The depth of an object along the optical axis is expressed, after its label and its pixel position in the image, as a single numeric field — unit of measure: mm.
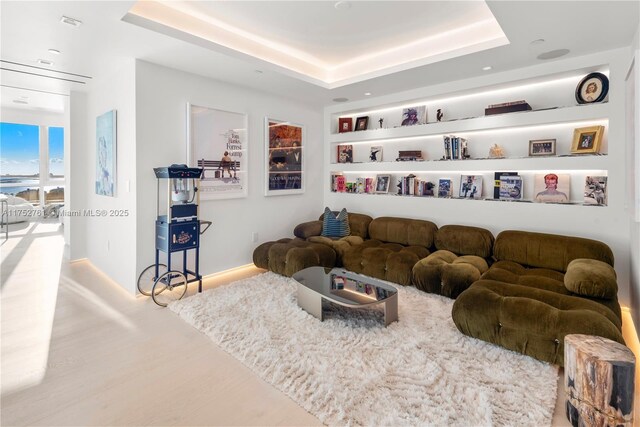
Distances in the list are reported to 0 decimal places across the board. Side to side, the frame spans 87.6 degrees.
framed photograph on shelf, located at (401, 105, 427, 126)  4840
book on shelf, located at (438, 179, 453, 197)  4668
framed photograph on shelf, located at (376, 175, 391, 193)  5297
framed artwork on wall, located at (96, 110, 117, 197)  4062
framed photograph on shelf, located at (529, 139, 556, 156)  3809
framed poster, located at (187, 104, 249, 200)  4113
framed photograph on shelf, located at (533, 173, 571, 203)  3773
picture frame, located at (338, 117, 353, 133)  5738
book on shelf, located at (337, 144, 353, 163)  5797
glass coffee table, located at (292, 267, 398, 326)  2927
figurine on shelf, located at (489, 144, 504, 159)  4188
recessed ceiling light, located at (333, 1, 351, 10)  2913
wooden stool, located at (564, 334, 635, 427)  1718
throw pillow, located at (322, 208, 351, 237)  5145
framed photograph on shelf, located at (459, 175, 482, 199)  4387
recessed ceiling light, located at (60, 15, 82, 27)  2680
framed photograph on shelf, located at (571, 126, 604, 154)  3492
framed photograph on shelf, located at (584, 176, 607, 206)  3510
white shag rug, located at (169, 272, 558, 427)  1959
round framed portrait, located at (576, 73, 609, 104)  3445
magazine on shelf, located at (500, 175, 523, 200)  4062
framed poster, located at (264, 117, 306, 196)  5039
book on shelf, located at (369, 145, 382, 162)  5410
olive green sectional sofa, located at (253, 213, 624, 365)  2357
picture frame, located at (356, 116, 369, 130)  5539
